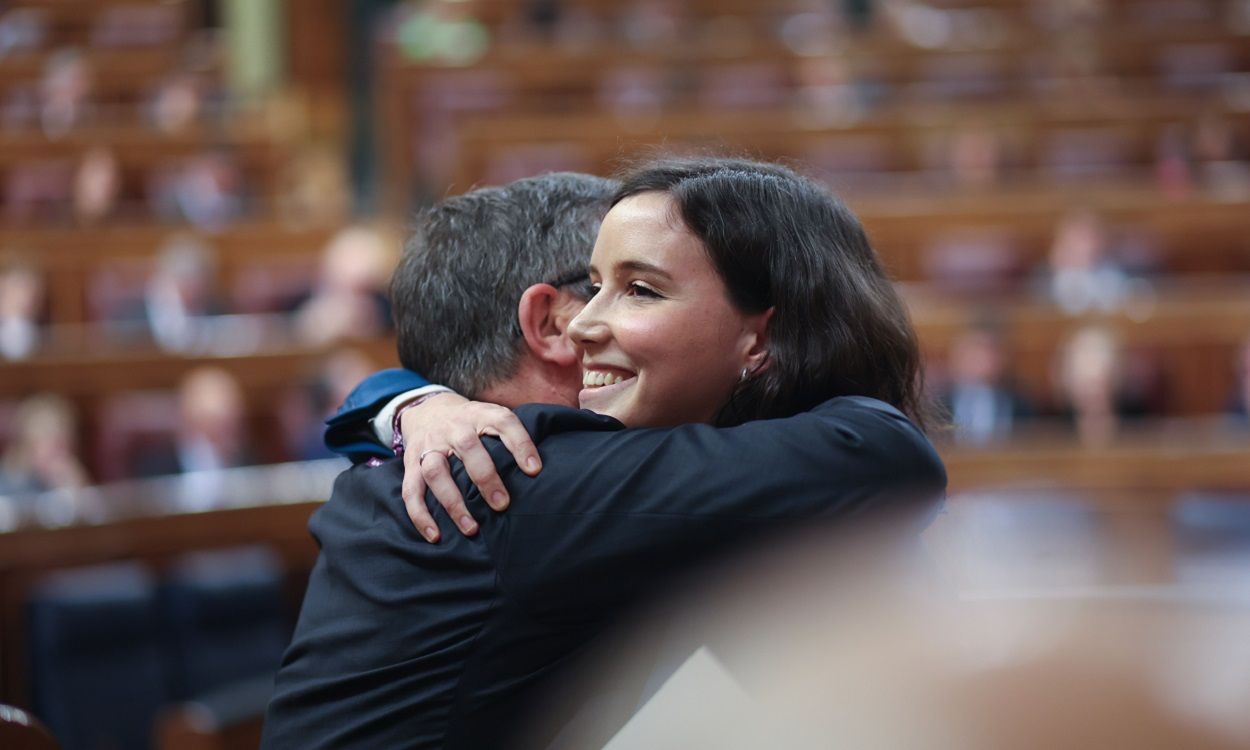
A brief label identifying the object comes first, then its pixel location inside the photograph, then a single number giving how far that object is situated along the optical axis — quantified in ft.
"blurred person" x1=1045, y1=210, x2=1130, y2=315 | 23.77
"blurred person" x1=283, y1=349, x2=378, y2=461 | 19.60
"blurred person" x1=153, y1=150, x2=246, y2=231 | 26.84
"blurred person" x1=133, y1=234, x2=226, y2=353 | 22.44
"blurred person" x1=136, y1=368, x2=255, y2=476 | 19.26
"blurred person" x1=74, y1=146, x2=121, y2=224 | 26.94
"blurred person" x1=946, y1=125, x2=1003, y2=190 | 27.27
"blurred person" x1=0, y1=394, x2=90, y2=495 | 17.90
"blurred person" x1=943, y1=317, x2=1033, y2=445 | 20.65
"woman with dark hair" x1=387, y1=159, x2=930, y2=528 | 5.58
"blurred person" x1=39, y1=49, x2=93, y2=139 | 30.40
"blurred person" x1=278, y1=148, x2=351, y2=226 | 26.94
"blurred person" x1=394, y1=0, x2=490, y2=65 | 33.32
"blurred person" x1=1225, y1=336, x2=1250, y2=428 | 20.52
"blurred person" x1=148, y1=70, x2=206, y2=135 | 30.07
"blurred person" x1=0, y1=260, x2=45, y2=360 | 22.48
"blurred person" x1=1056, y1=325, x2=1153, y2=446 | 20.75
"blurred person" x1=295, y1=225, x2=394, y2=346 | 22.25
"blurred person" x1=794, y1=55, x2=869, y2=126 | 30.27
